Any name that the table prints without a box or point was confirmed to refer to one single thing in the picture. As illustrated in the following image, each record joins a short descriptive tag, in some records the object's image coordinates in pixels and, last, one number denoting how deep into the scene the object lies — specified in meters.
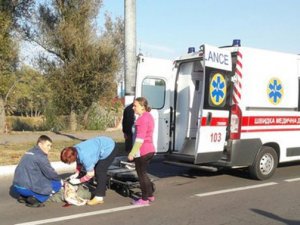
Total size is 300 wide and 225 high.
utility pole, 9.42
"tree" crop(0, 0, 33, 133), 12.37
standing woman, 5.66
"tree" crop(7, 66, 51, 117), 15.92
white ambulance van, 6.55
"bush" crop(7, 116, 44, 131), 16.76
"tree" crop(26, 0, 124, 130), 15.14
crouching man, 5.57
